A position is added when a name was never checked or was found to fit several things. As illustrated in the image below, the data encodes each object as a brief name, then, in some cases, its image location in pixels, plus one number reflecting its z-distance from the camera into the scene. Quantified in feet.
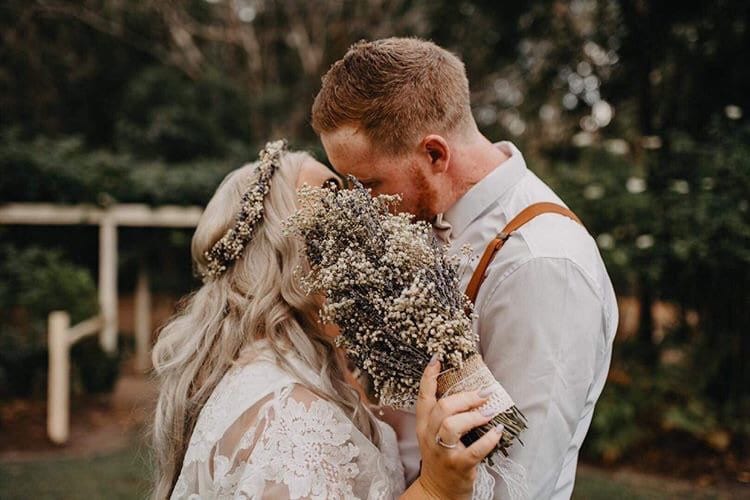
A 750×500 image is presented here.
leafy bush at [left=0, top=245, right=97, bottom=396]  27.78
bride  6.25
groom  6.26
